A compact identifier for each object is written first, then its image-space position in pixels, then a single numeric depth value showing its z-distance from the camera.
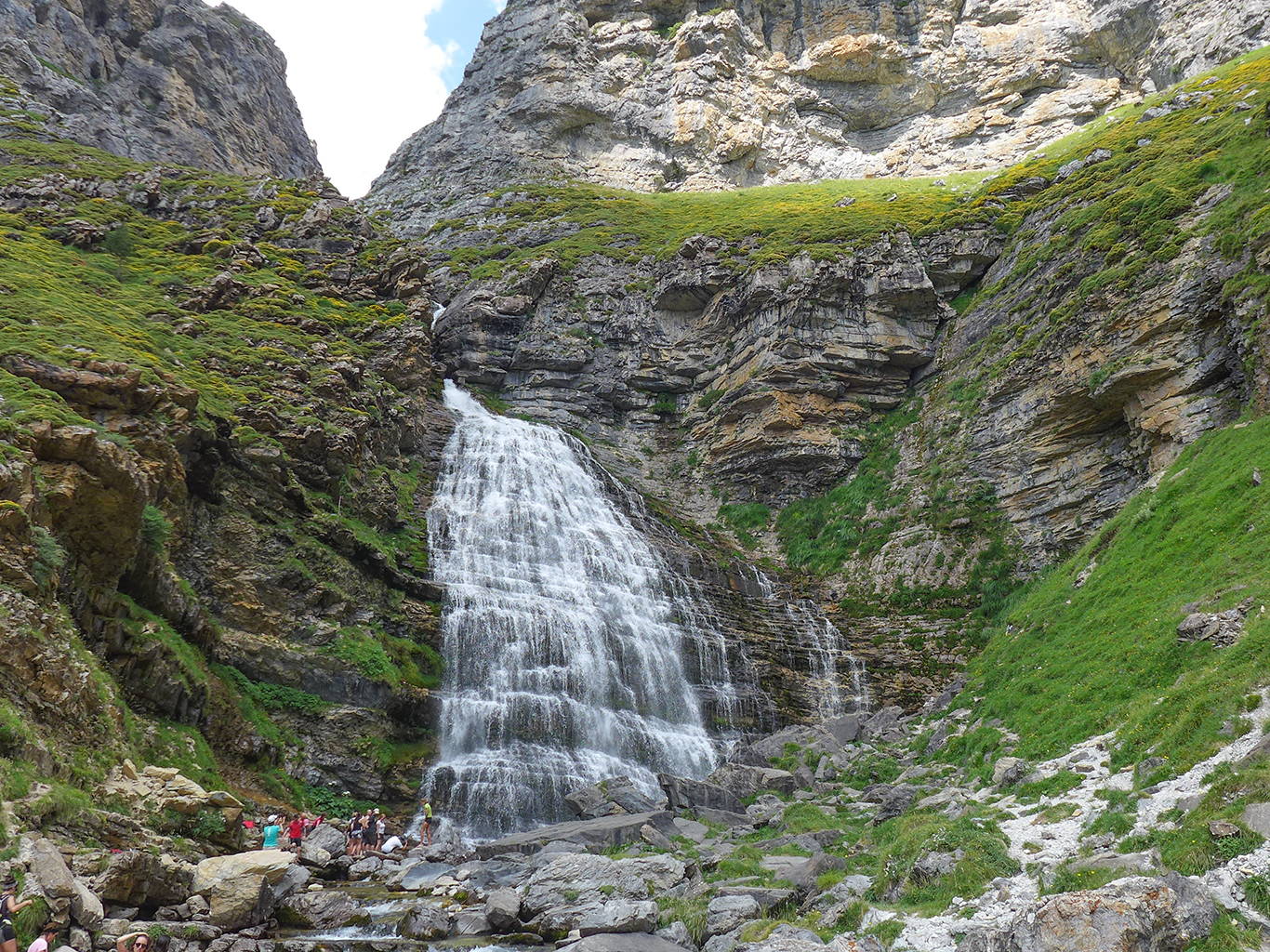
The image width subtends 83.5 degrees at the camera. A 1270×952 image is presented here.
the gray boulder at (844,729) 25.11
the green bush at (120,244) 35.72
